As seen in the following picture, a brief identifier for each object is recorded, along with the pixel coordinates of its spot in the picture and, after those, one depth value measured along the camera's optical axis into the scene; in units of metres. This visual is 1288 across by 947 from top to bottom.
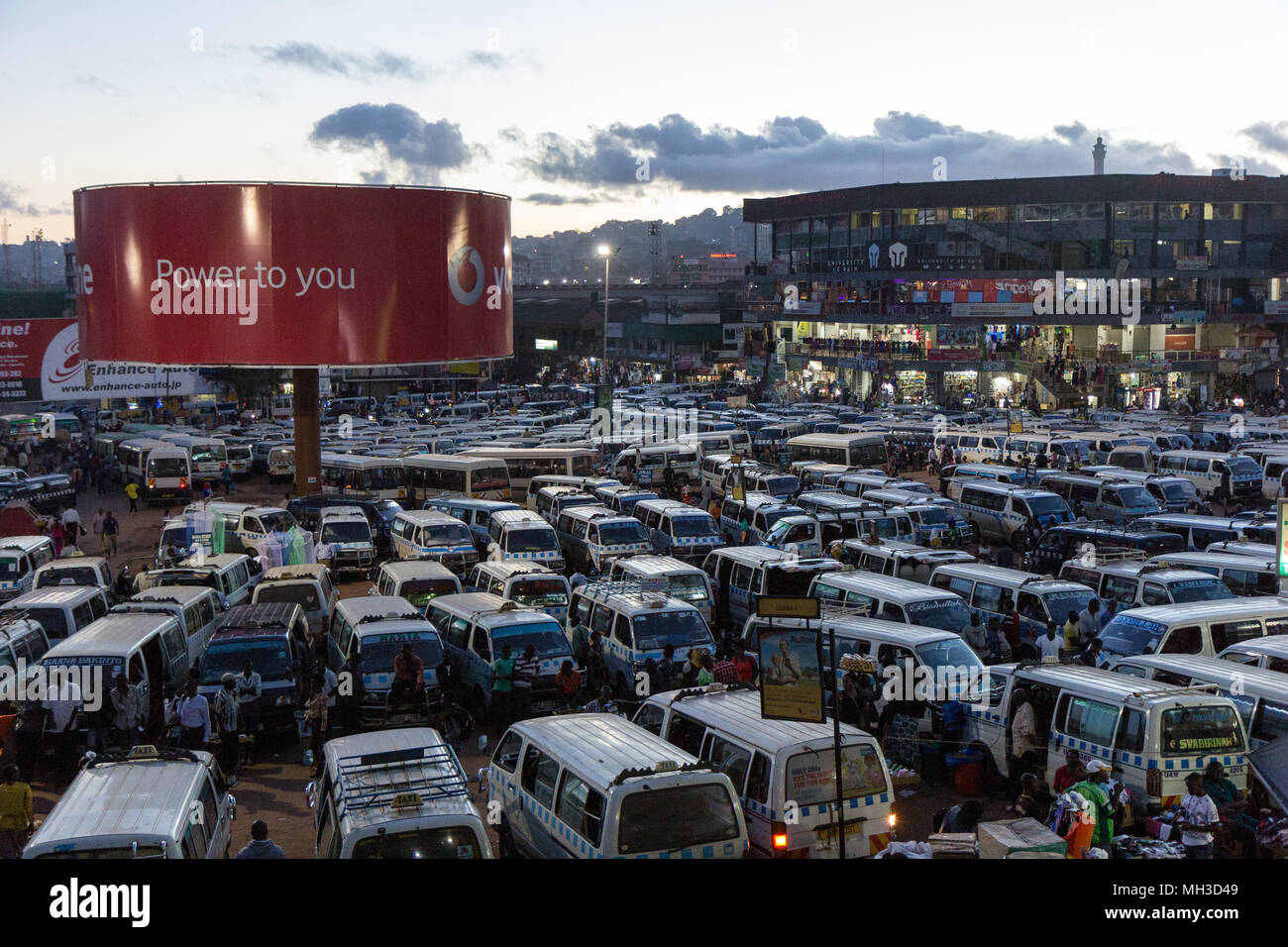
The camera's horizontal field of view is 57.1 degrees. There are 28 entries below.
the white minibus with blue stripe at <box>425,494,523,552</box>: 26.92
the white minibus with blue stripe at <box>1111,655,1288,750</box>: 11.79
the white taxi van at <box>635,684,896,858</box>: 9.66
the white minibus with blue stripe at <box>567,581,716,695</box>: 16.02
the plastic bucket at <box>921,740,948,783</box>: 13.08
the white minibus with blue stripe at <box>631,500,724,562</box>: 24.19
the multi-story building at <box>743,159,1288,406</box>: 67.50
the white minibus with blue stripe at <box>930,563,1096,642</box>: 16.98
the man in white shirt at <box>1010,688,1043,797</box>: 12.12
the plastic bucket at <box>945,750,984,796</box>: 12.73
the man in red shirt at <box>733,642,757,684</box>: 15.43
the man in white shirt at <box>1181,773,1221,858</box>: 9.60
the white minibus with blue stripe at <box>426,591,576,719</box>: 15.48
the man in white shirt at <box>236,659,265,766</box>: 14.44
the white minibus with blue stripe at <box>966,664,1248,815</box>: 10.96
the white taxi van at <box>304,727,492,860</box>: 8.10
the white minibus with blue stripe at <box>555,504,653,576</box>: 23.62
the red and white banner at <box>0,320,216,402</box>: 46.59
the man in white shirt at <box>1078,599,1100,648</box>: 16.45
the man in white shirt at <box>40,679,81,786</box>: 13.74
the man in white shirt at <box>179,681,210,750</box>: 13.56
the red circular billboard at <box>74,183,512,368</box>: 25.31
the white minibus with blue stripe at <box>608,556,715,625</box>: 18.89
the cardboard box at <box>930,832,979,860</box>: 8.69
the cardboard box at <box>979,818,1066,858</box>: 8.52
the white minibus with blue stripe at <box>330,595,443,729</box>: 14.98
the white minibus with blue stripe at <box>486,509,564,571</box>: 23.44
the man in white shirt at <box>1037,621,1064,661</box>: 15.20
